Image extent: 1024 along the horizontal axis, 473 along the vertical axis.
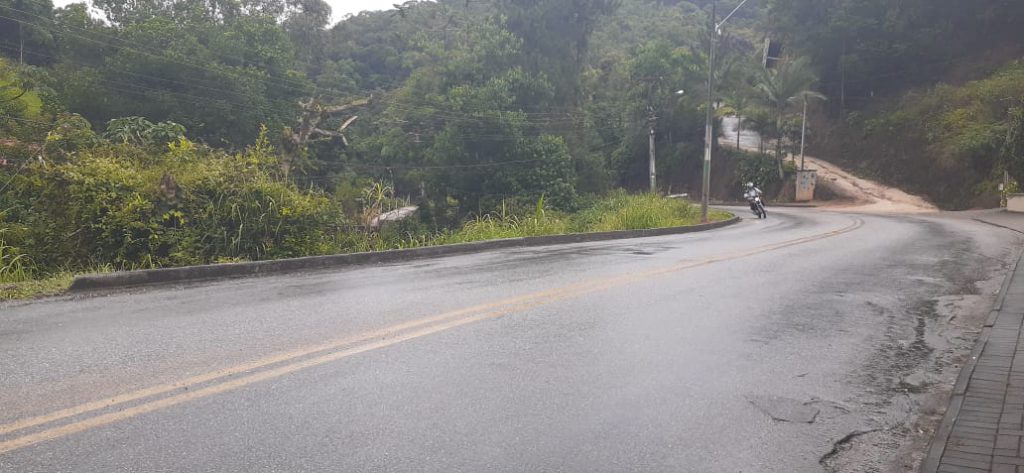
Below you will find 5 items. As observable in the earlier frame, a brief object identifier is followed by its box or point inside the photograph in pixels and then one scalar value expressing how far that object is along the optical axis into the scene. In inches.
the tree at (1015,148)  1106.7
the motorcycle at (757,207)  1235.7
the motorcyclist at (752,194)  1256.0
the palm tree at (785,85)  1925.4
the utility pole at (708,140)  979.3
